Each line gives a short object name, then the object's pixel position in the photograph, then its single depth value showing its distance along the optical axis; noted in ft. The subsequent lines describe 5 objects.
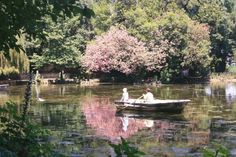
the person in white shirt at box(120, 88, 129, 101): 84.53
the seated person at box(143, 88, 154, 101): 81.65
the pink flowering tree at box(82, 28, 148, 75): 167.22
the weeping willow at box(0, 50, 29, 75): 126.00
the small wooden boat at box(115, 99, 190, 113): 76.48
